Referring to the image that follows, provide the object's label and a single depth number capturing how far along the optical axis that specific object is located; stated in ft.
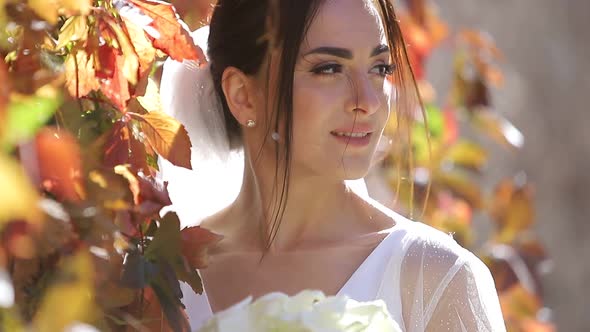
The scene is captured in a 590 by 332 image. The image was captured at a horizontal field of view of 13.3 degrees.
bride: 7.51
